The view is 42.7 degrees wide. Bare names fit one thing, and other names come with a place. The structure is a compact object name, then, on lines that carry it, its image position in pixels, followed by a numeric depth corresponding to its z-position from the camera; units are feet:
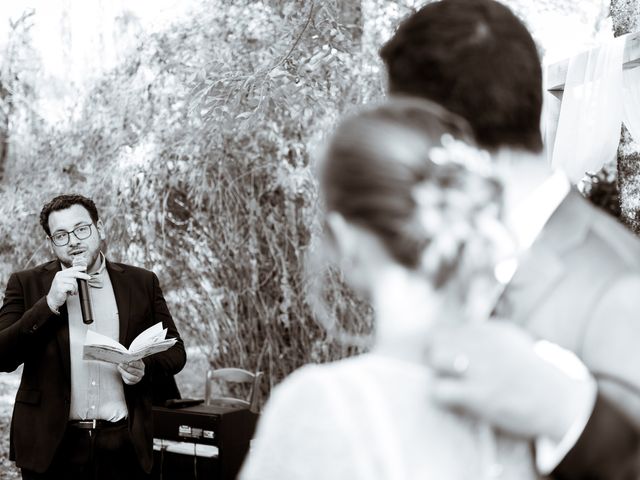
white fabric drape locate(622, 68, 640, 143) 12.57
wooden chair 17.51
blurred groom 2.57
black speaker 14.84
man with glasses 10.52
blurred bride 2.46
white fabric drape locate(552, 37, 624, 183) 12.37
